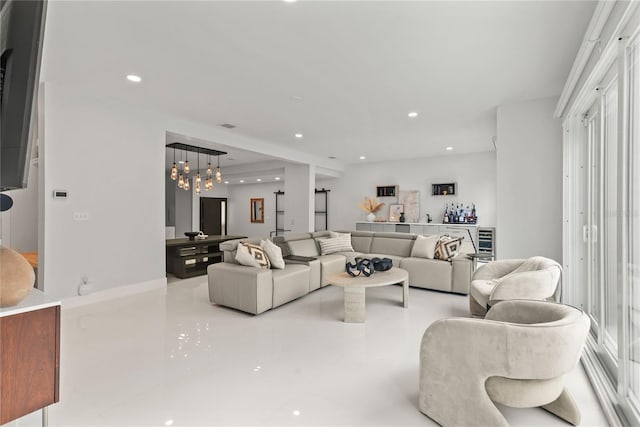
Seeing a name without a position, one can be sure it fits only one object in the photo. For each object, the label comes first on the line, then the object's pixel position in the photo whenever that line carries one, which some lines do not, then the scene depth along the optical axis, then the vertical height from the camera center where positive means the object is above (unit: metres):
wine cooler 7.05 -0.56
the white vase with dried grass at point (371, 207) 8.95 +0.21
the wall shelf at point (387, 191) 8.79 +0.67
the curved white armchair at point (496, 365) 1.52 -0.77
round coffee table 3.41 -0.78
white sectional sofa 3.67 -0.77
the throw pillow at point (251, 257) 3.85 -0.52
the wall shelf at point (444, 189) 7.95 +0.65
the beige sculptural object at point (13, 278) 1.25 -0.26
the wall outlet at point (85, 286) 3.91 -0.90
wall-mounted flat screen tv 0.86 +0.39
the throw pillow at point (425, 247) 4.96 -0.52
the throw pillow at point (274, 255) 4.09 -0.53
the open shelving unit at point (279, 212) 10.71 +0.08
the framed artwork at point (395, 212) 8.65 +0.07
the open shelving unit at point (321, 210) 10.14 +0.14
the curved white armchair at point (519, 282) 2.65 -0.61
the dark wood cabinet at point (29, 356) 1.27 -0.60
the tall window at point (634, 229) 1.77 -0.08
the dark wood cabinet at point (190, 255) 5.56 -0.76
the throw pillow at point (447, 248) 4.77 -0.51
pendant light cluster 6.25 +1.38
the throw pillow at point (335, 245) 5.65 -0.56
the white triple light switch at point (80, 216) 3.89 -0.02
